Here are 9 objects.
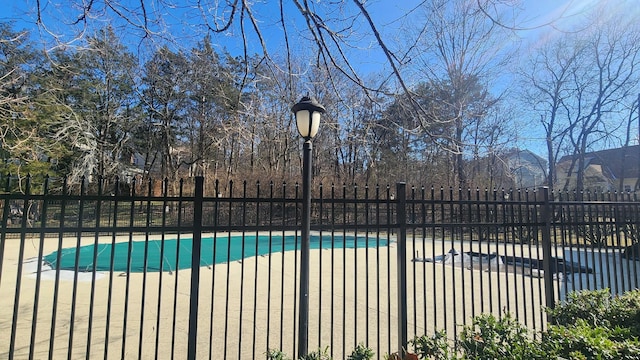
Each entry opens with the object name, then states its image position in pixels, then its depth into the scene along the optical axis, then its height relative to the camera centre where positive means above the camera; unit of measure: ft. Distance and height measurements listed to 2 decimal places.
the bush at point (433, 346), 7.76 -3.66
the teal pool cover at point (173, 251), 37.81 -7.81
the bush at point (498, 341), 6.98 -3.34
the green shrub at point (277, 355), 7.69 -3.79
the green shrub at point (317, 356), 7.64 -3.78
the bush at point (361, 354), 7.61 -3.71
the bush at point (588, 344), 6.37 -3.07
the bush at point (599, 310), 9.05 -3.31
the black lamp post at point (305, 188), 9.12 +0.23
